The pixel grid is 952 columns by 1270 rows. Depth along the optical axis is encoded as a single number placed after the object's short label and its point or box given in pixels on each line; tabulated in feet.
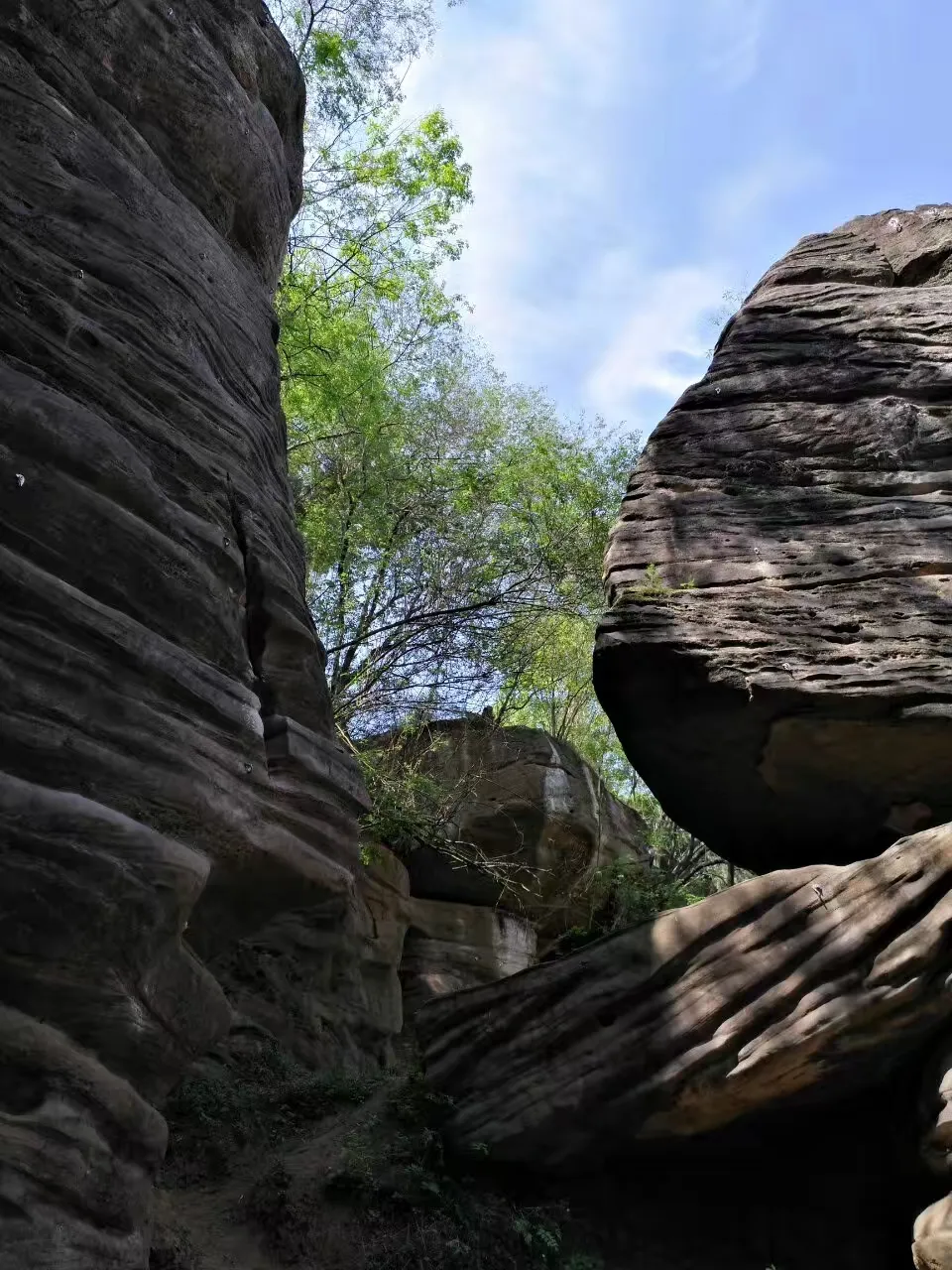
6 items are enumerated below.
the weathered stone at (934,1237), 18.30
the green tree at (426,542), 48.80
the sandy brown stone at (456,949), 45.80
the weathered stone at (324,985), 33.06
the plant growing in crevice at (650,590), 25.35
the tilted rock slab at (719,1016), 20.42
